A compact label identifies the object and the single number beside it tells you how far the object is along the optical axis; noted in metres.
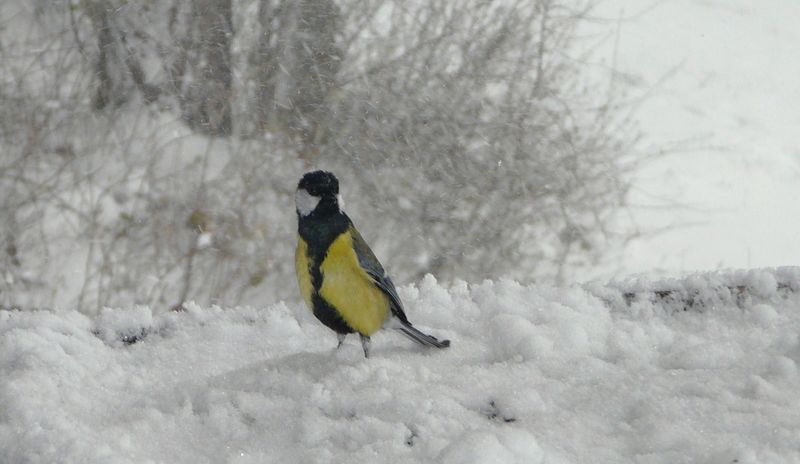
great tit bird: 3.44
